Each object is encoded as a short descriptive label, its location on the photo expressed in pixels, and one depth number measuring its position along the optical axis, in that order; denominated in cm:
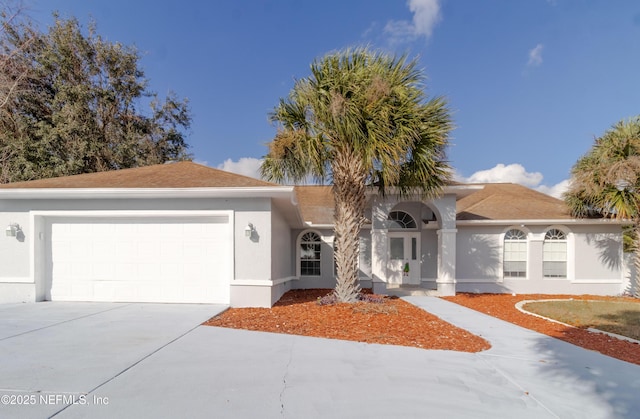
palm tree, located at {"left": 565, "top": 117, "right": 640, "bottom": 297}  1189
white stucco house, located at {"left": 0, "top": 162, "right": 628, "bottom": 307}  861
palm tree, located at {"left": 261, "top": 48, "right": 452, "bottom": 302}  839
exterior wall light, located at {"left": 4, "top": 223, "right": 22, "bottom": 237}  873
